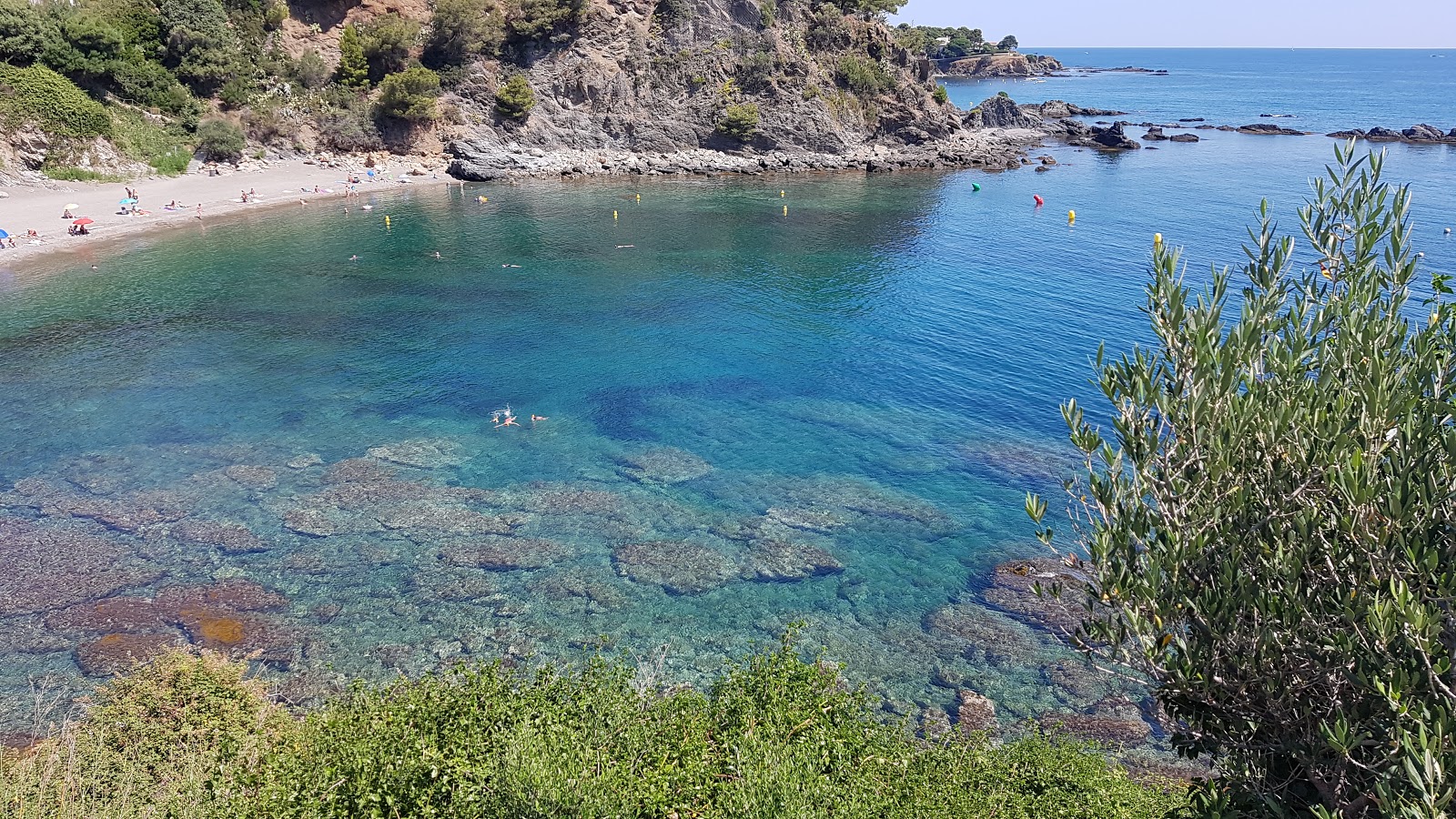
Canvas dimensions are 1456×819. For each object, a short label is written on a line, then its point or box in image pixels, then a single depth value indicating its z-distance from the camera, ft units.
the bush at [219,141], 238.07
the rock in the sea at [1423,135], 350.64
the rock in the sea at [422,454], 106.11
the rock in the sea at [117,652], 68.23
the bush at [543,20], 286.46
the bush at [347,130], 264.31
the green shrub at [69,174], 208.95
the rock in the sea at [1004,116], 417.96
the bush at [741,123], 296.10
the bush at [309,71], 259.60
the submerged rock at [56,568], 76.79
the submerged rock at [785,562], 85.46
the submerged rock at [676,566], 83.56
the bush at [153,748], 41.88
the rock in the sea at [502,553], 85.56
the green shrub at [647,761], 37.50
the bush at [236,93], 244.42
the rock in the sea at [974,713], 65.67
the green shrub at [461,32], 277.44
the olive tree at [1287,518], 27.73
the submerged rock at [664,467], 104.73
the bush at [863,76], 316.38
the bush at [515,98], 280.10
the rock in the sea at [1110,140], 367.25
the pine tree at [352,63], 267.59
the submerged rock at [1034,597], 78.69
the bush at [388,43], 269.64
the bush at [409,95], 263.29
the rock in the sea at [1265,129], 393.91
